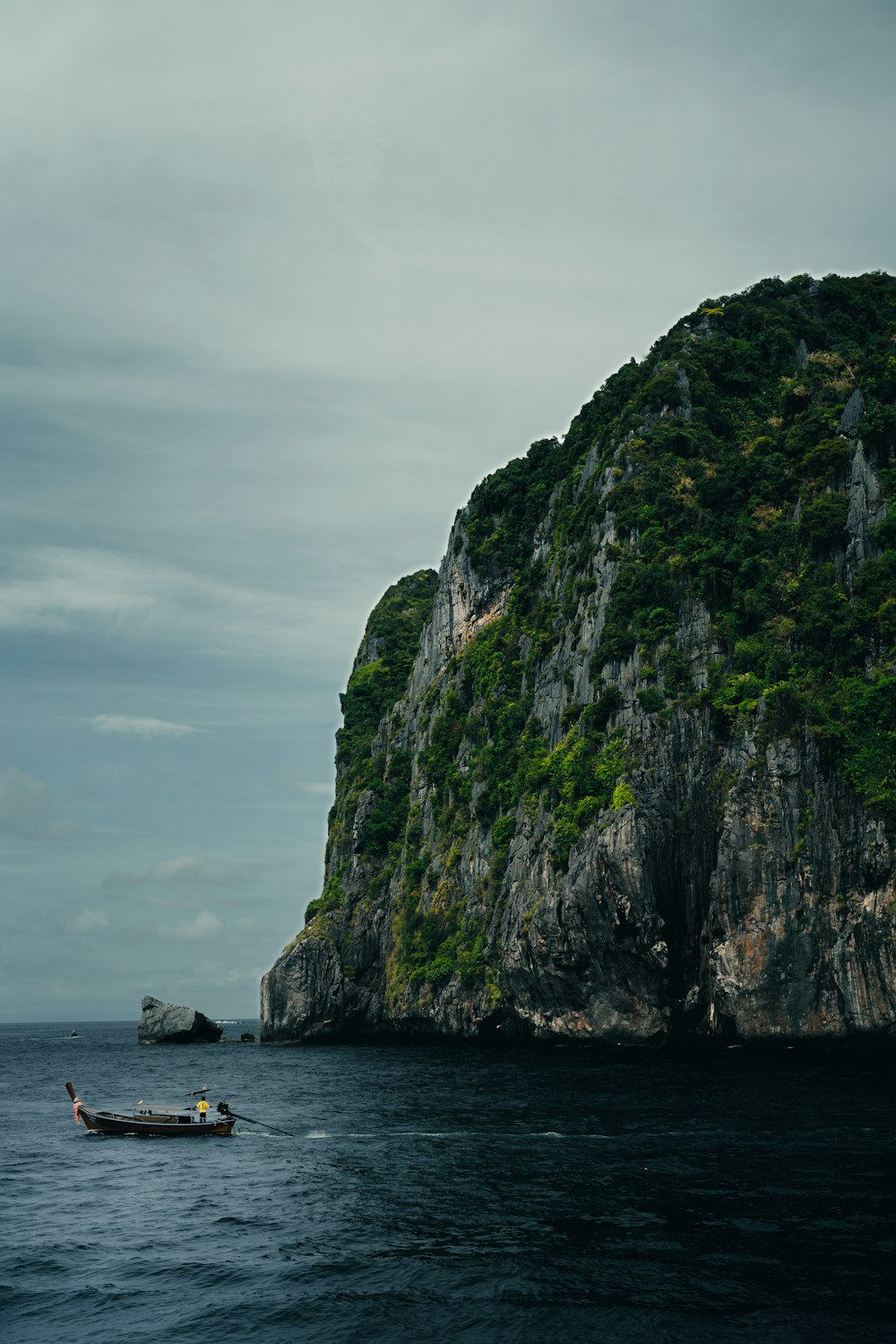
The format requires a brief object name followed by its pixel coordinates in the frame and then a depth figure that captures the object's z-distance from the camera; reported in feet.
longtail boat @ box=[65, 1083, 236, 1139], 159.84
